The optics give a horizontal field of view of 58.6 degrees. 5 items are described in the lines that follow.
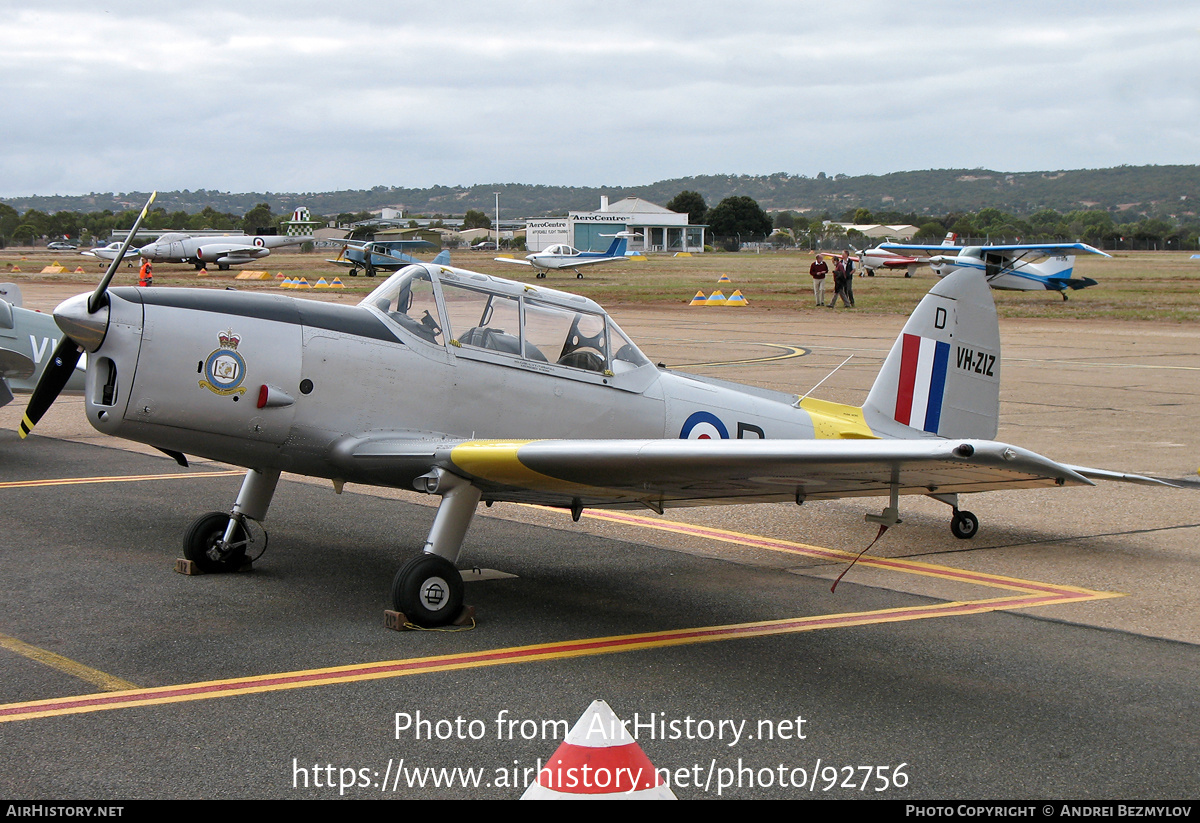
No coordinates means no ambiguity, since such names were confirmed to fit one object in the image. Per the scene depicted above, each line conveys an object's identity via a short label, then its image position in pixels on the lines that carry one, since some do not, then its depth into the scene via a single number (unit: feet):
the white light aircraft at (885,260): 205.87
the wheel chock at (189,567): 23.27
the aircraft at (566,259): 209.46
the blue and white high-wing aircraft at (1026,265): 143.43
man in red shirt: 124.36
